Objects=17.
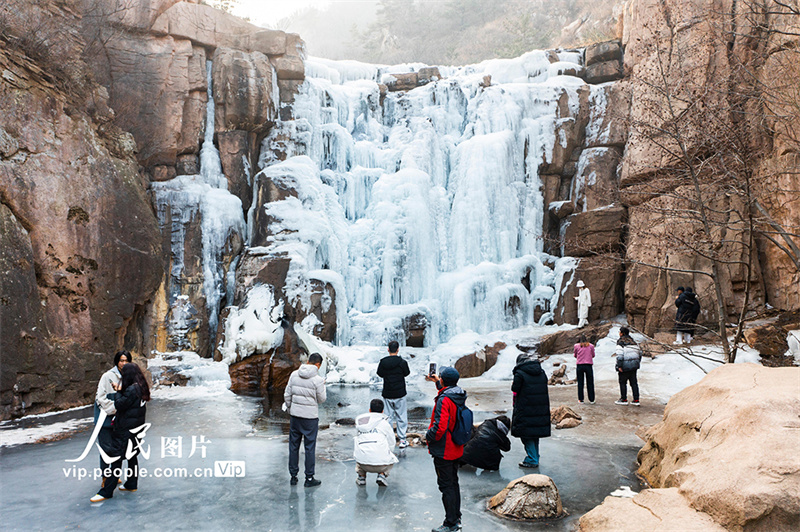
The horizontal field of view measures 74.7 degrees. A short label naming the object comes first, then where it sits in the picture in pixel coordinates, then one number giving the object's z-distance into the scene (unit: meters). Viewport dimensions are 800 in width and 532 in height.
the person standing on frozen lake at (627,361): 9.66
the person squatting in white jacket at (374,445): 5.47
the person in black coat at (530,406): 6.14
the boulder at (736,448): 3.47
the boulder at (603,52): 22.70
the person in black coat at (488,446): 6.15
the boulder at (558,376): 13.47
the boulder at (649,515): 3.56
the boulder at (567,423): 8.37
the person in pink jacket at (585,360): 10.01
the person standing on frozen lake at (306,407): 5.62
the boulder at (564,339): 16.09
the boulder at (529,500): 4.73
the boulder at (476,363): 15.54
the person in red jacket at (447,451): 4.31
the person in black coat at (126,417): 5.12
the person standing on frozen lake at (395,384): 7.17
